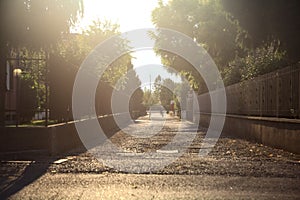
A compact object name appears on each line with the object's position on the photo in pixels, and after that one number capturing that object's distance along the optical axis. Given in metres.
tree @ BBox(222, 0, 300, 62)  13.20
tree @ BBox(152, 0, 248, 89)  38.78
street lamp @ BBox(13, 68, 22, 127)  13.70
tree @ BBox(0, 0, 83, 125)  13.05
